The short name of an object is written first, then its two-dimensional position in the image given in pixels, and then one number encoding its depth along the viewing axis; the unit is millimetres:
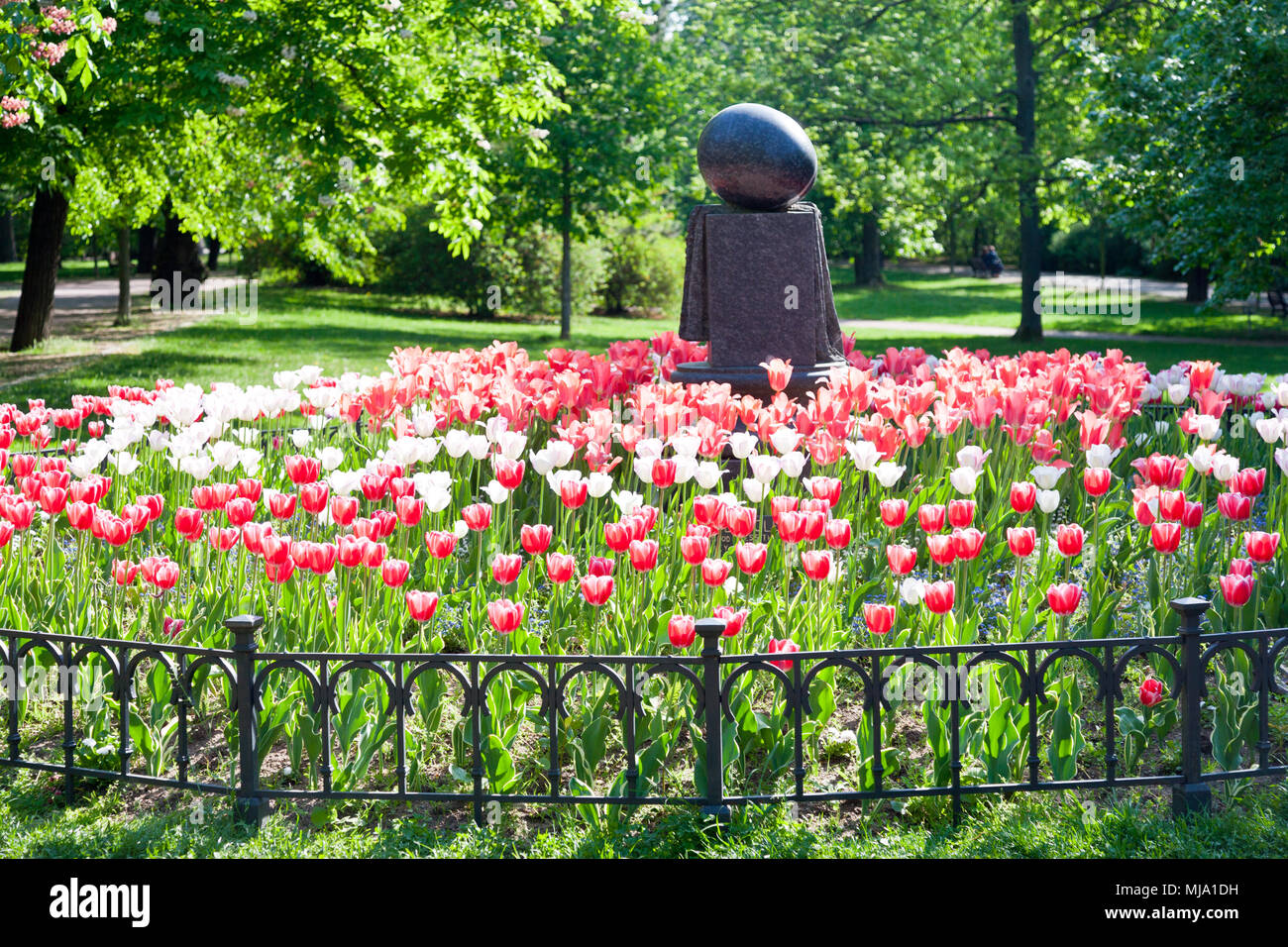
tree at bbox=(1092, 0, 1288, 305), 14867
